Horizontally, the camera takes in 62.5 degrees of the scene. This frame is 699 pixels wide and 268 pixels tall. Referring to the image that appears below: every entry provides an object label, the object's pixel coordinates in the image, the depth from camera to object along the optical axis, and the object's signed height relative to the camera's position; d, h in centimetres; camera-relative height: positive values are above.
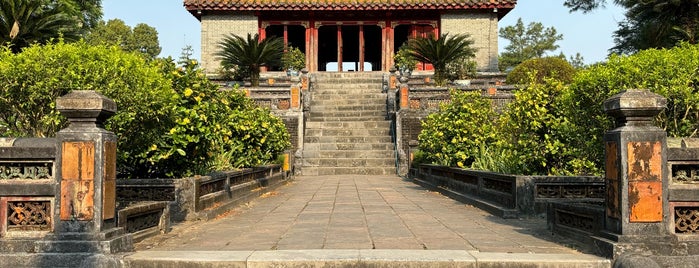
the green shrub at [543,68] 2483 +350
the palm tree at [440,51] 2250 +374
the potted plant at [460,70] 2431 +325
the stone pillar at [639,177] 457 -24
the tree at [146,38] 4900 +903
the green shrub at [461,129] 1162 +35
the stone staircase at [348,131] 1797 +49
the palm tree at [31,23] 2081 +448
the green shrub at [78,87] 611 +61
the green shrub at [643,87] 680 +72
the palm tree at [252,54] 2372 +374
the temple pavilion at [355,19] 2730 +620
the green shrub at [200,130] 744 +21
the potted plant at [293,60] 2593 +392
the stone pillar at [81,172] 468 -24
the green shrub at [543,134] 808 +18
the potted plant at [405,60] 2478 +375
